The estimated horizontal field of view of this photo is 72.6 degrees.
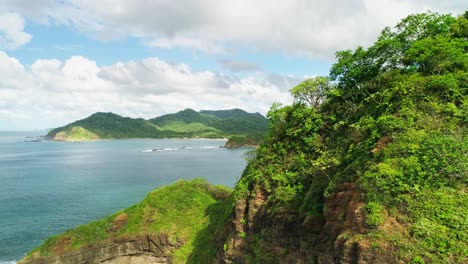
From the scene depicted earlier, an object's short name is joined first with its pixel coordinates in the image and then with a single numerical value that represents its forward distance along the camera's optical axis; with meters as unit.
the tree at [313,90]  32.44
